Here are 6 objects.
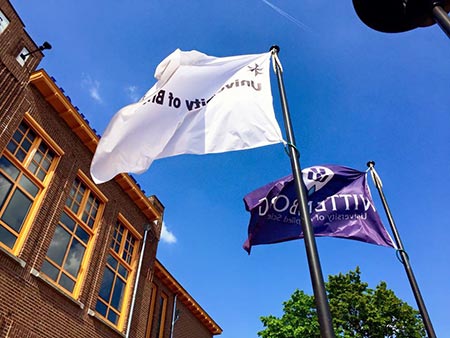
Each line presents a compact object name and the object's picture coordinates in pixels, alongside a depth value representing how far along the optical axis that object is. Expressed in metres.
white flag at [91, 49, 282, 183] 5.38
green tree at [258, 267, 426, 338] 25.89
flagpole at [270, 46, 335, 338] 3.44
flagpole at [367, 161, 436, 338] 6.84
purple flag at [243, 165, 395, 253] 6.50
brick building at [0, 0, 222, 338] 8.92
